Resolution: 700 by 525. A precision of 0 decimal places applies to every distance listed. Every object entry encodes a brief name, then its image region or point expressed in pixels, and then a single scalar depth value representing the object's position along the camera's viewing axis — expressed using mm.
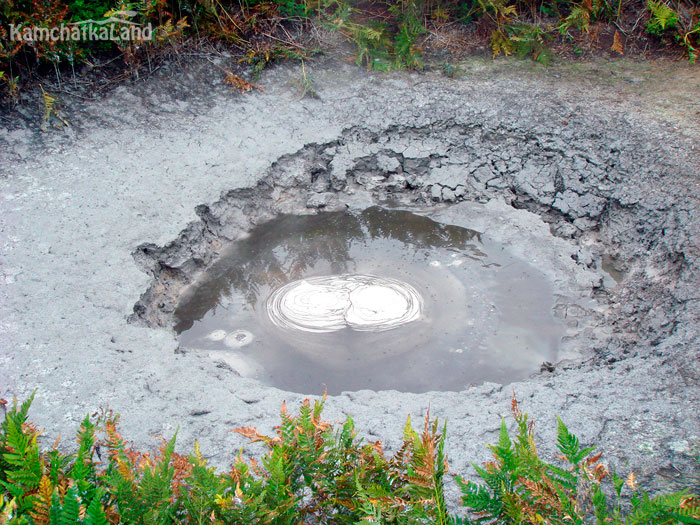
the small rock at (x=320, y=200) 5839
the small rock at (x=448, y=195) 5855
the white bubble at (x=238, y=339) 4414
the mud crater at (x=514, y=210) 4504
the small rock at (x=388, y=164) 6051
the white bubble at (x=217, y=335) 4473
